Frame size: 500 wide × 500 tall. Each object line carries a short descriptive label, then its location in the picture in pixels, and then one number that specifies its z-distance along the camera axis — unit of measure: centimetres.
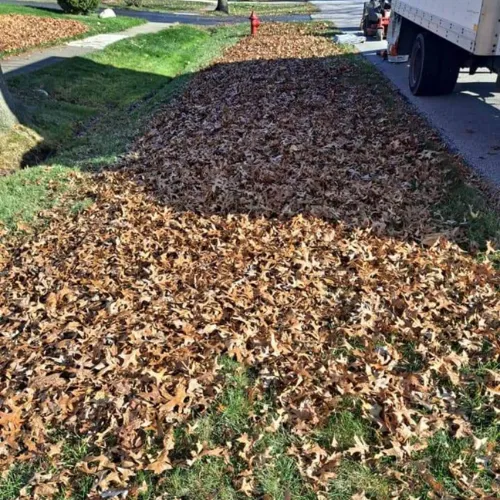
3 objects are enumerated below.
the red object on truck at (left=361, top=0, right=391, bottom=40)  2000
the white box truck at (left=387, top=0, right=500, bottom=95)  723
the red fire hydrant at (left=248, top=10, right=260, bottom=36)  2345
